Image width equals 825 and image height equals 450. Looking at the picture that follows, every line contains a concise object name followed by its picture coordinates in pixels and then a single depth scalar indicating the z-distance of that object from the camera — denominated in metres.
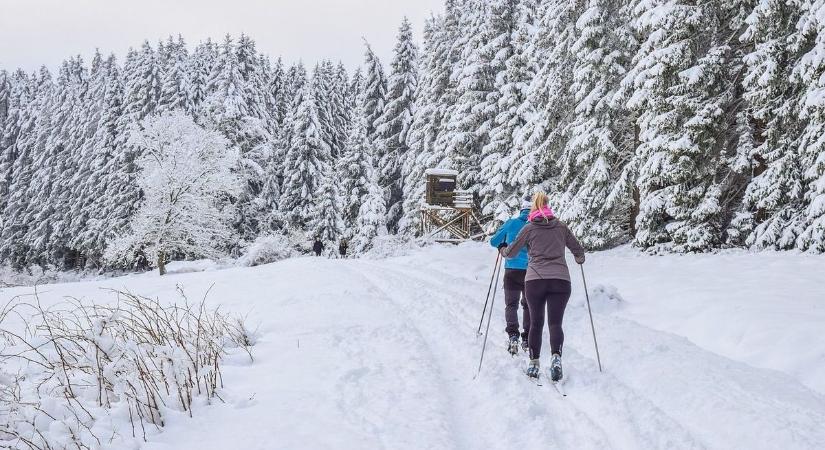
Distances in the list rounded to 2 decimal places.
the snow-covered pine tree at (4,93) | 60.66
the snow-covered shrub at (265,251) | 29.12
